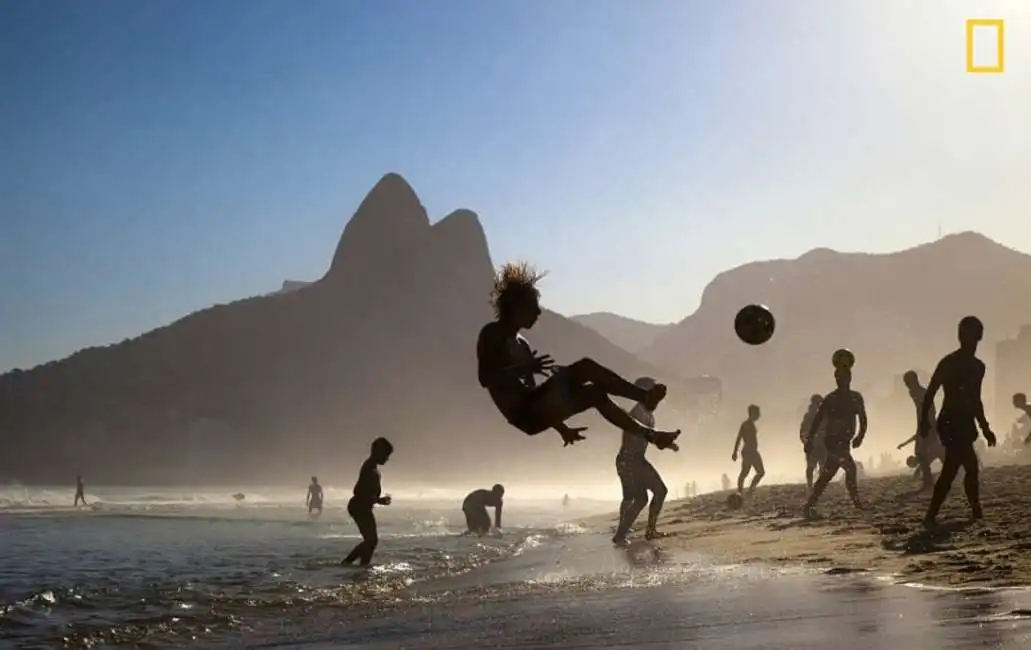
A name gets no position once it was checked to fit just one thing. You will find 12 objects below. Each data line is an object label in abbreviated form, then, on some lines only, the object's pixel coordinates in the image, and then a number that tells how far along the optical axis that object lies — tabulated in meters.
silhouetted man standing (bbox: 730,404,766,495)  22.41
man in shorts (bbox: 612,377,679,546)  15.46
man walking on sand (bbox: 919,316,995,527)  11.86
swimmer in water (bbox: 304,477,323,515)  42.50
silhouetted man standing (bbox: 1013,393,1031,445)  23.05
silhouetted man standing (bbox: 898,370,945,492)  19.20
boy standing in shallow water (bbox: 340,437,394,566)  15.64
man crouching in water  24.42
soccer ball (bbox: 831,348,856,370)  15.09
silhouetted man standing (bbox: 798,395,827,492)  19.48
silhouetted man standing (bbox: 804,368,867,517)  16.02
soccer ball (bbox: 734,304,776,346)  8.98
